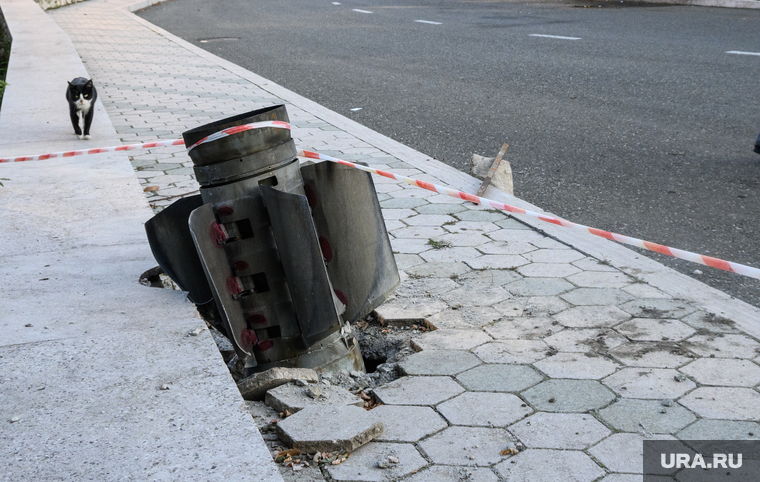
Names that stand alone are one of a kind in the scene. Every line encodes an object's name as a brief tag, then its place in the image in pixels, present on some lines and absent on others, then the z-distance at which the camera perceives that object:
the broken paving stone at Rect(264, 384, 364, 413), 2.68
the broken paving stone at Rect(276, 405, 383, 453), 2.40
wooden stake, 5.08
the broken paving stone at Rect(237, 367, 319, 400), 2.77
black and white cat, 6.24
